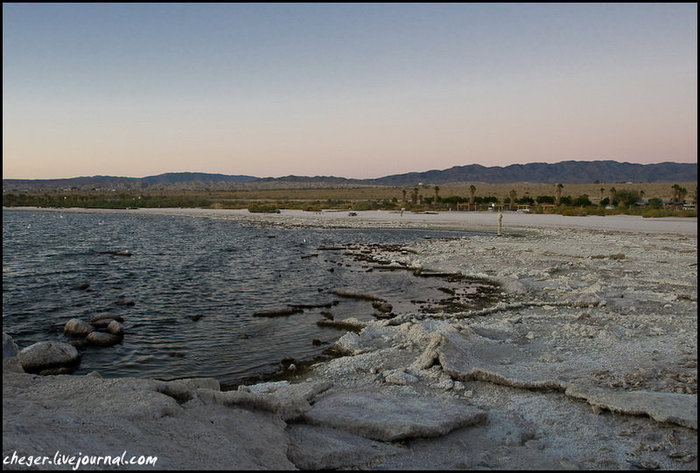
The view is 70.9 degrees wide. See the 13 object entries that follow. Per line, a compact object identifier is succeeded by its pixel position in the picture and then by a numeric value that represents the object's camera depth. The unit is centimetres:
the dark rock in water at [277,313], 1427
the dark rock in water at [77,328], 1224
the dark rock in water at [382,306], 1450
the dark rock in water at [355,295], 1612
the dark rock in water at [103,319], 1306
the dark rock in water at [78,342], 1138
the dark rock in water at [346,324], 1247
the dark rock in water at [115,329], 1227
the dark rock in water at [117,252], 2852
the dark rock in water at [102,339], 1155
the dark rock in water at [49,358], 918
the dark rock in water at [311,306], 1509
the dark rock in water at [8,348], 799
